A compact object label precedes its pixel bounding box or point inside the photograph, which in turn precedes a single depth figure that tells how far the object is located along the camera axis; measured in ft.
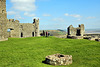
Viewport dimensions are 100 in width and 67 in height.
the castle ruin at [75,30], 100.43
